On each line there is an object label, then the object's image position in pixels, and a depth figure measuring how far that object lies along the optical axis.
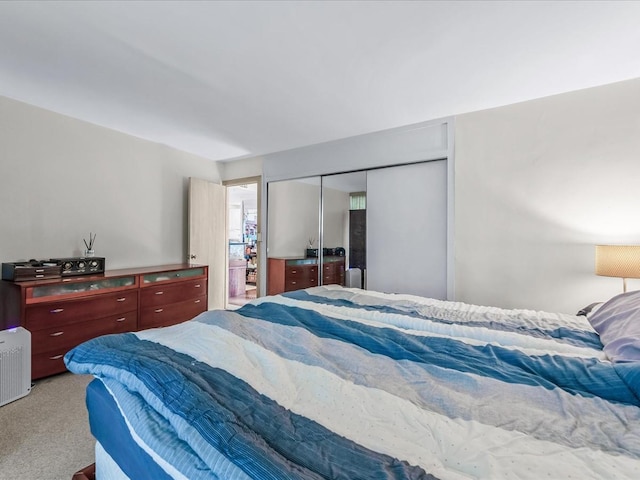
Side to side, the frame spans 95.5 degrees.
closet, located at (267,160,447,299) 3.22
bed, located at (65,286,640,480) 0.66
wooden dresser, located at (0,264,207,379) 2.40
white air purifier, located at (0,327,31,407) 2.05
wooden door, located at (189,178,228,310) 4.25
